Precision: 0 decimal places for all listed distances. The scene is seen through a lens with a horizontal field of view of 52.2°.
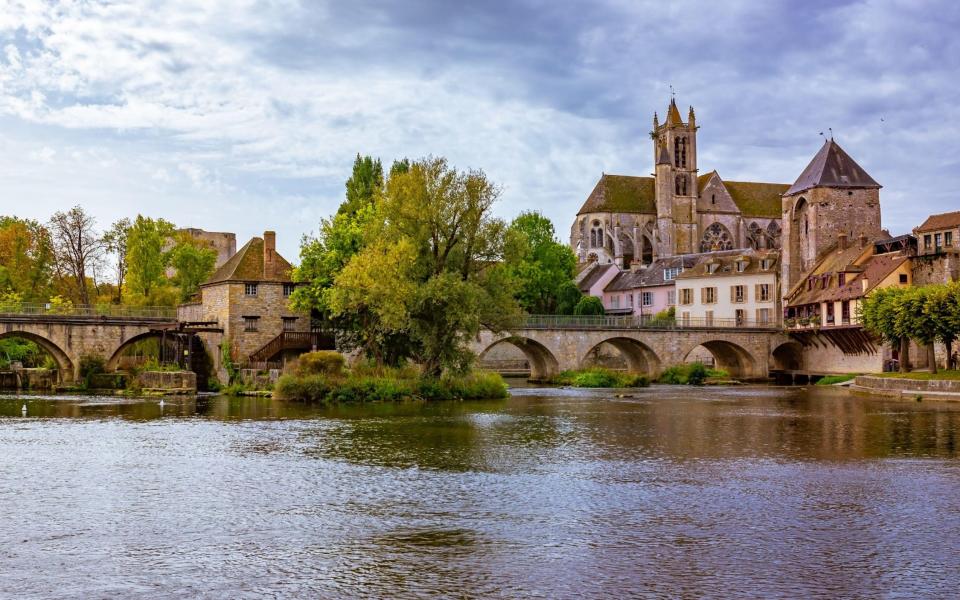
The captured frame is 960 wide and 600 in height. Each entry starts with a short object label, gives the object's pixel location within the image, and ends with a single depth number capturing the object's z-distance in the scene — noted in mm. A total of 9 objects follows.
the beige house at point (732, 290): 75500
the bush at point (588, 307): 82188
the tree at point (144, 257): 72438
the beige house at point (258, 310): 55312
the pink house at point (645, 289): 85062
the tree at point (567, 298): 83312
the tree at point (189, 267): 77062
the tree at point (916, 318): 48000
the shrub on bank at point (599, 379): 60625
